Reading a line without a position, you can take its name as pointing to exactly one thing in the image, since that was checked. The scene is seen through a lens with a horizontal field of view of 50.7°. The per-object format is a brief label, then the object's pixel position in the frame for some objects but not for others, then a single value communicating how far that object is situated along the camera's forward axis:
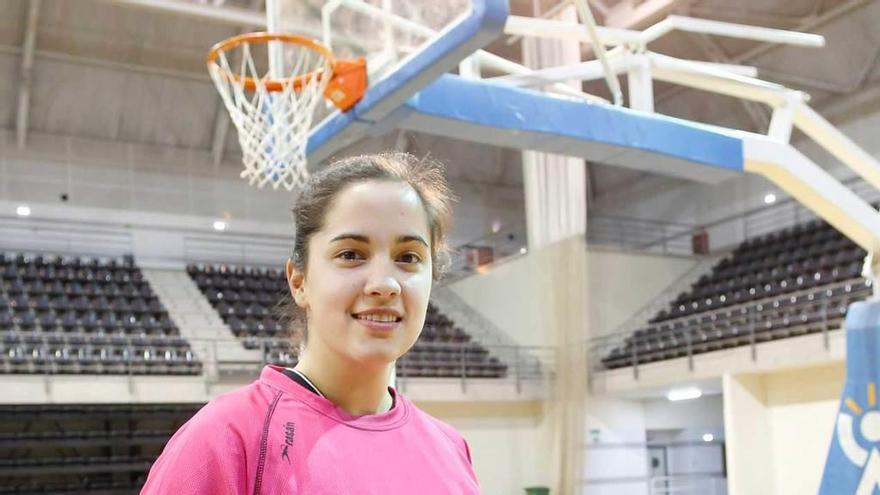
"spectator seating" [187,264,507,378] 14.38
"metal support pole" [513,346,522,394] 14.69
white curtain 13.34
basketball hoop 5.89
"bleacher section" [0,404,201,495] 12.33
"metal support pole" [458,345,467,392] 14.16
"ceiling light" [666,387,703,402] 14.09
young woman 1.28
